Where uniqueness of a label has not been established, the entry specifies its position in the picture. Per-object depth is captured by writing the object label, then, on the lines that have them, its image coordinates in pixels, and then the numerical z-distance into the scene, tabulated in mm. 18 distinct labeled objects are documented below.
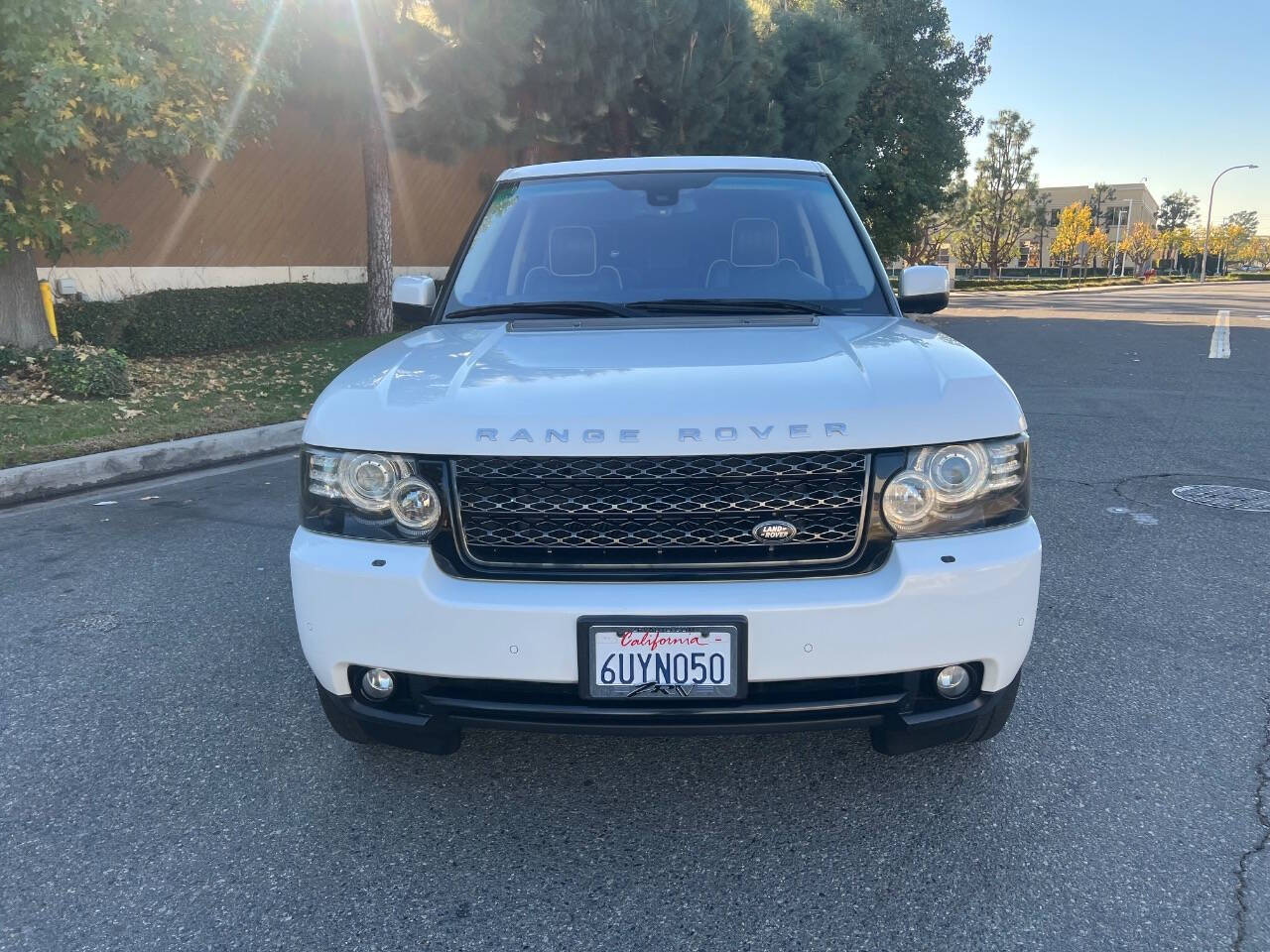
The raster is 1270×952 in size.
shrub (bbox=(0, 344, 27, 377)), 9234
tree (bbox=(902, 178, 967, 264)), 54375
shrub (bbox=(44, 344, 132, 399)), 8859
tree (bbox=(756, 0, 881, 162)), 18562
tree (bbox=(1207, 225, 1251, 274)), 124262
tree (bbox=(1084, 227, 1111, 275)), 92750
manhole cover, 5547
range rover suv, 2145
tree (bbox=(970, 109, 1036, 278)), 68625
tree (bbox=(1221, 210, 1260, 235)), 147575
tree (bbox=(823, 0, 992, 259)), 23125
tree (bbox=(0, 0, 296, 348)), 7625
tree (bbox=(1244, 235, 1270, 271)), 163062
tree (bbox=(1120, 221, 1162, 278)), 103188
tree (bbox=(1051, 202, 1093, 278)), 85062
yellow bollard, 9789
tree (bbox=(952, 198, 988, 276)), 71794
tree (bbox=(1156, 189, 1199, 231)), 141500
